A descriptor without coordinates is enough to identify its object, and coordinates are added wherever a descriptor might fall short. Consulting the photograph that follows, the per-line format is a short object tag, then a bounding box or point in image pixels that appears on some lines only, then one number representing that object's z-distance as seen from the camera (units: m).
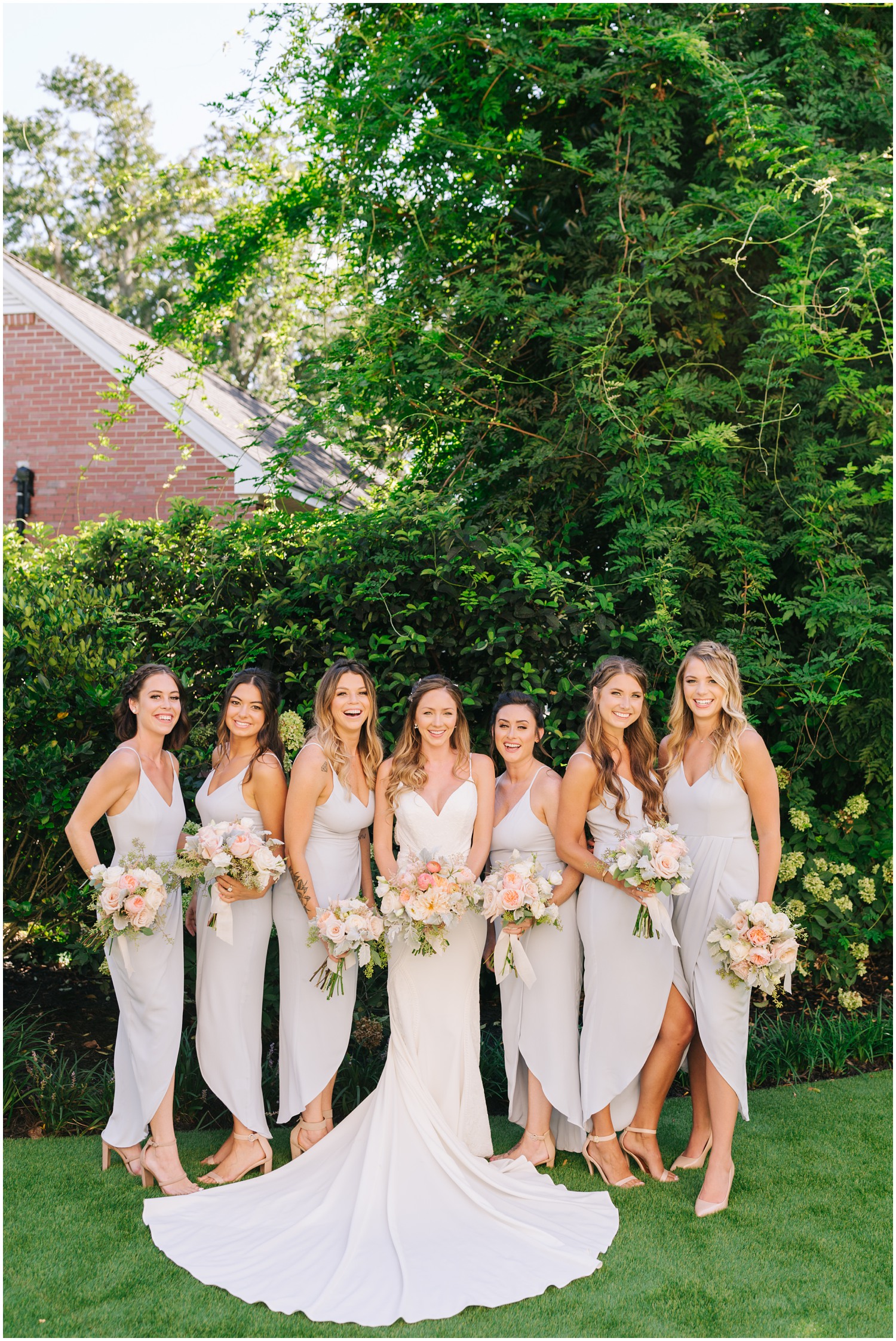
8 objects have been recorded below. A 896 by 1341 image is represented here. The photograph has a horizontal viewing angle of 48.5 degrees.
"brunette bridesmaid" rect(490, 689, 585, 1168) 4.61
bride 3.61
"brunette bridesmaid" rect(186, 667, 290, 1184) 4.57
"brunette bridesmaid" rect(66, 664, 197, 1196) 4.43
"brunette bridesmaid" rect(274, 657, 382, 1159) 4.59
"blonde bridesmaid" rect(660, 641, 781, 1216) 4.34
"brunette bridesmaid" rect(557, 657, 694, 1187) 4.52
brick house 12.81
